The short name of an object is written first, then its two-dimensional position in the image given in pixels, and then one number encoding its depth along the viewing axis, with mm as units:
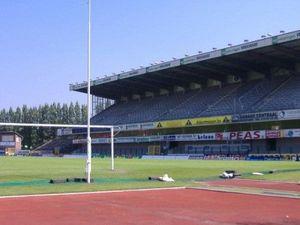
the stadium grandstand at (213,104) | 72438
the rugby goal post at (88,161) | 26519
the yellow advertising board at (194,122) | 79375
